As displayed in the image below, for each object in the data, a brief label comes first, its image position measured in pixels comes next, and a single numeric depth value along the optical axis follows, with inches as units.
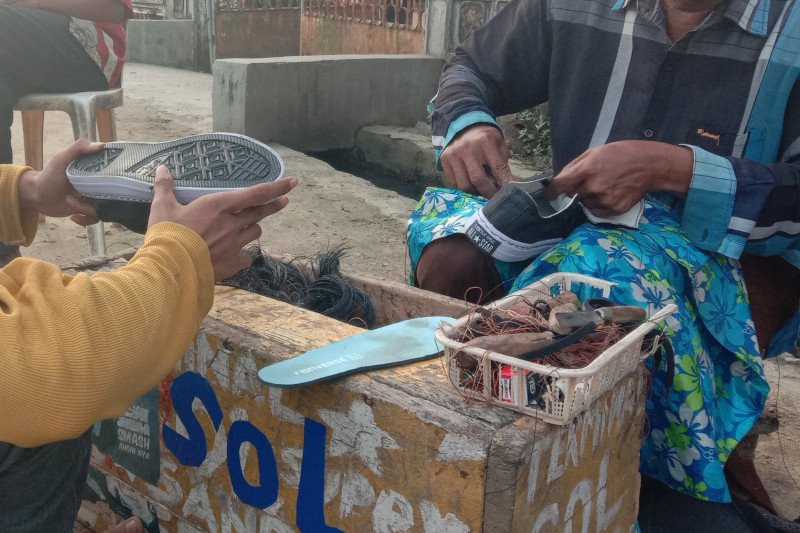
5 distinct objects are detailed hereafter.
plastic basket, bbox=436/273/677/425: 48.9
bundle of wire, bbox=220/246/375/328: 81.9
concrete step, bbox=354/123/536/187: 225.1
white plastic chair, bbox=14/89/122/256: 130.7
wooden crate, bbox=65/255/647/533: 50.5
